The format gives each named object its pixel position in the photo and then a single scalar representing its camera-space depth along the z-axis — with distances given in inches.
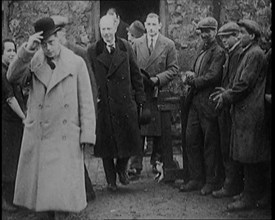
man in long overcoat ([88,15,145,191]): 166.9
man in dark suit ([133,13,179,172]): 185.5
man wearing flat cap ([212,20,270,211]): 145.5
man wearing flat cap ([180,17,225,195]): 161.5
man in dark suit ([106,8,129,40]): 192.9
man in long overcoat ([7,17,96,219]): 138.6
